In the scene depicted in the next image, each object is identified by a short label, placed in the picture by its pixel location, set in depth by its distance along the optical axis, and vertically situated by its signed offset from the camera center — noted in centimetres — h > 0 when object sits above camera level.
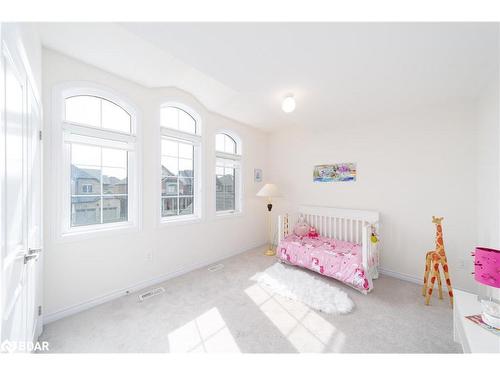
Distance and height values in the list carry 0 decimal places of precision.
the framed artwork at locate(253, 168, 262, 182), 412 +28
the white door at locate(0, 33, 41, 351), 83 -10
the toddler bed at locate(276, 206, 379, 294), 240 -89
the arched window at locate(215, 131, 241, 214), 355 +28
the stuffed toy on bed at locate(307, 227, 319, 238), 344 -83
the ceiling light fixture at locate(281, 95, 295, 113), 232 +102
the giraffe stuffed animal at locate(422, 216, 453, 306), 209 -82
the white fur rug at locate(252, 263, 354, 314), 207 -125
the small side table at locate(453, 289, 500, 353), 108 -88
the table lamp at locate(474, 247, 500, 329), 121 -60
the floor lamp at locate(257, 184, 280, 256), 367 -8
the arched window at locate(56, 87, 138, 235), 199 +31
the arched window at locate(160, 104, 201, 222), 278 +37
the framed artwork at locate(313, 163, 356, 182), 328 +28
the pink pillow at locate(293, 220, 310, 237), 342 -74
